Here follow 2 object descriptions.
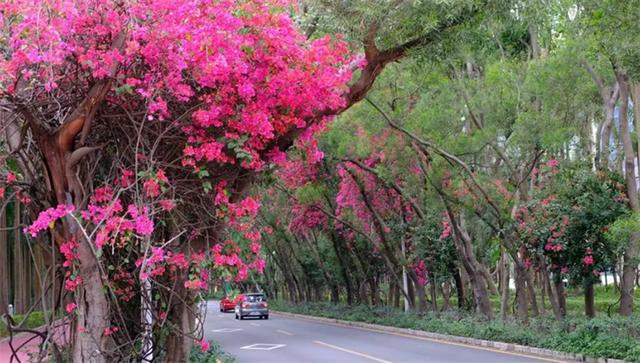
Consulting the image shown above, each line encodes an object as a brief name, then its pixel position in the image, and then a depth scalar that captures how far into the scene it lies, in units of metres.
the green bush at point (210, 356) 12.29
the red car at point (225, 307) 51.05
